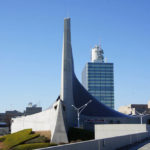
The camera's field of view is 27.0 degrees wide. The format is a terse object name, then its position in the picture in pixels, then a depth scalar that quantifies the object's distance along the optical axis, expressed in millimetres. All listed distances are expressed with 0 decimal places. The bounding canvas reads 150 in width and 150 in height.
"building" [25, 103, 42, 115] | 158625
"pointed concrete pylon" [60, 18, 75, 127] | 57781
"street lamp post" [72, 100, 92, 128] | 61325
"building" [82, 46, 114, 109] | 174875
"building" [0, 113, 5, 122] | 181475
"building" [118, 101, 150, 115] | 167875
